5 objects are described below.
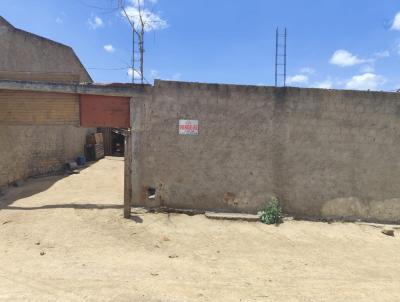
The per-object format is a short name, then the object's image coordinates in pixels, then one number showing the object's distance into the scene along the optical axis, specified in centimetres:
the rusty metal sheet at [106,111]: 899
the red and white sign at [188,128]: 888
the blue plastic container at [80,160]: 1677
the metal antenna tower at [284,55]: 991
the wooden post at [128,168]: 843
